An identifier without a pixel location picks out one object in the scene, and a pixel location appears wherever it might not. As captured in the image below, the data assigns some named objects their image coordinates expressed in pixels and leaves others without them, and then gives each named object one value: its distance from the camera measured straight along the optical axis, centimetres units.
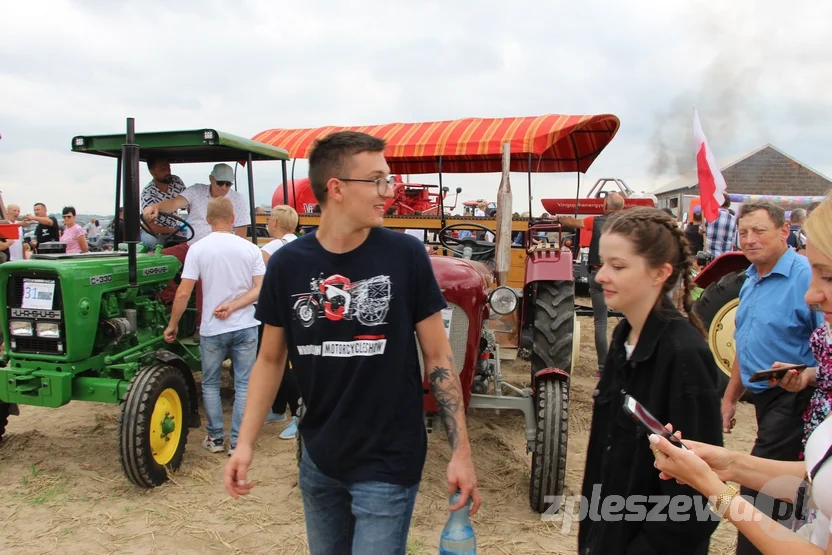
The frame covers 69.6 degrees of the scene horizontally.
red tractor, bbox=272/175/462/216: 1316
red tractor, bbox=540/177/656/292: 1109
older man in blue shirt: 250
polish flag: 677
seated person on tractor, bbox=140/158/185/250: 476
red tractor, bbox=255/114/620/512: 328
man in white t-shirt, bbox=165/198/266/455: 391
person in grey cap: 464
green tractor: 351
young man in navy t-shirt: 167
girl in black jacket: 142
